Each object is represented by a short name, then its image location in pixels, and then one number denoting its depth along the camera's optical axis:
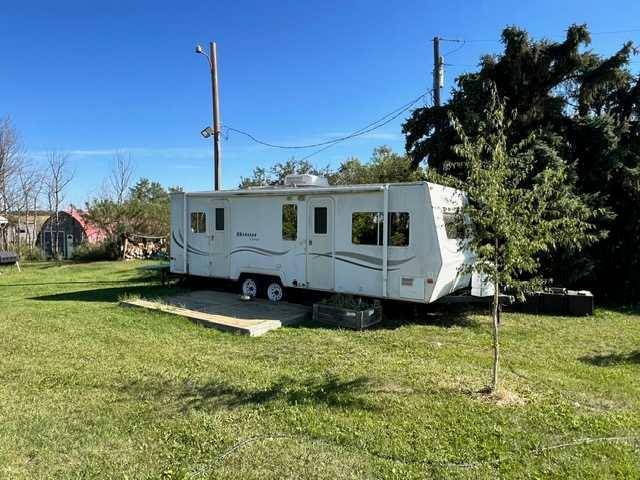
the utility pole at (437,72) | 13.41
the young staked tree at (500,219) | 4.52
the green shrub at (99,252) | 20.89
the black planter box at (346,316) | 7.87
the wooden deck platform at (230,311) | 7.68
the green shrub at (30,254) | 21.83
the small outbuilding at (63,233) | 23.03
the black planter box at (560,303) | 9.22
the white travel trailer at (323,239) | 7.87
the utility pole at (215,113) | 13.03
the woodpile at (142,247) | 20.94
